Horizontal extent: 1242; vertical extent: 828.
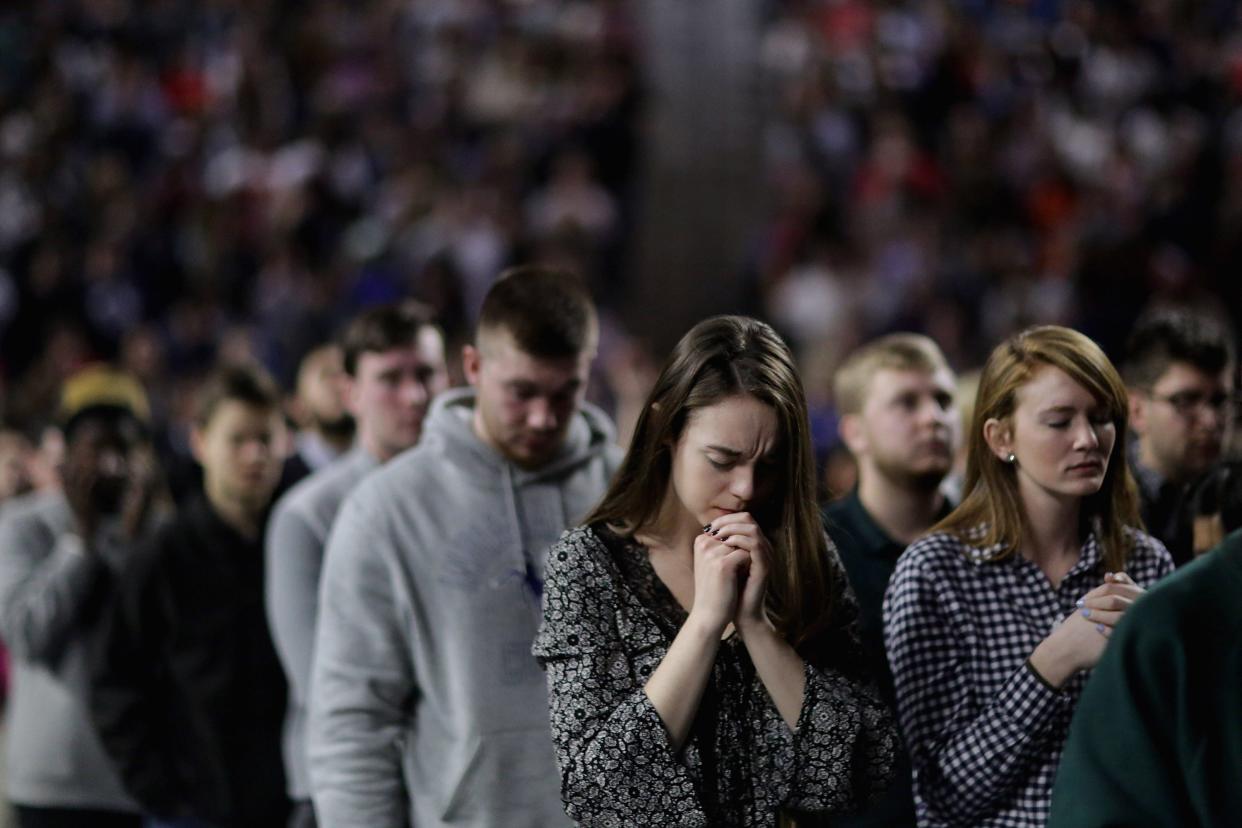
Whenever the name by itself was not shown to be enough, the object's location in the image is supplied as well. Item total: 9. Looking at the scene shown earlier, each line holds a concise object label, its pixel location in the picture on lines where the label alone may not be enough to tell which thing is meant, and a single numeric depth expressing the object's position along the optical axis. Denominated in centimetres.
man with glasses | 704
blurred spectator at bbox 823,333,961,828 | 725
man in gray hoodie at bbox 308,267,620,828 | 623
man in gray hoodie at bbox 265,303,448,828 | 786
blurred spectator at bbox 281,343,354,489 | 1076
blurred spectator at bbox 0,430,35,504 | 1409
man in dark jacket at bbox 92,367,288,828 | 866
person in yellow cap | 927
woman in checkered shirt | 539
